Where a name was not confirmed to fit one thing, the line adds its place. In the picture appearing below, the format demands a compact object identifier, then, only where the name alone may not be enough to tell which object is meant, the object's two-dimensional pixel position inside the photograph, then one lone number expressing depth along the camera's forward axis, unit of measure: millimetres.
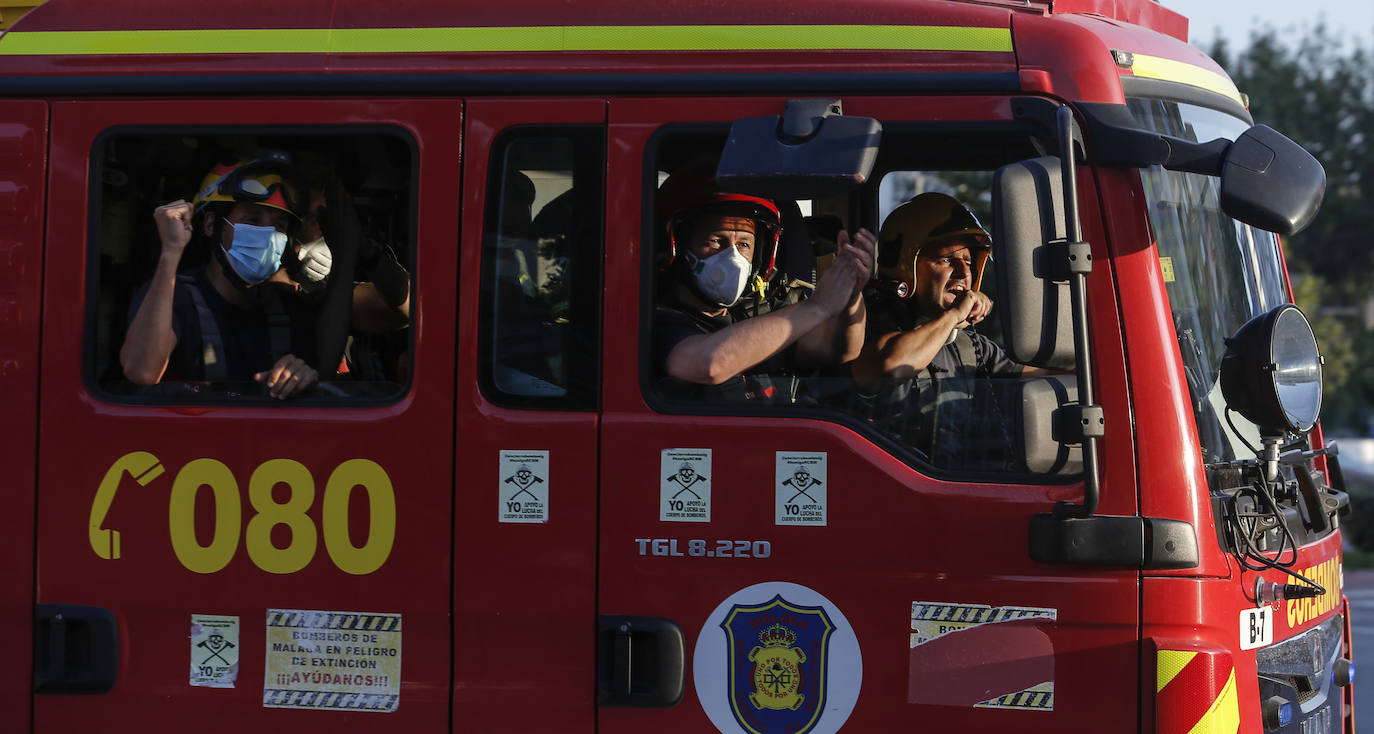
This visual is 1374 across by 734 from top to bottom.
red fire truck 5789
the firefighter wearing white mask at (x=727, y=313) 6152
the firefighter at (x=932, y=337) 6047
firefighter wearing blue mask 6520
